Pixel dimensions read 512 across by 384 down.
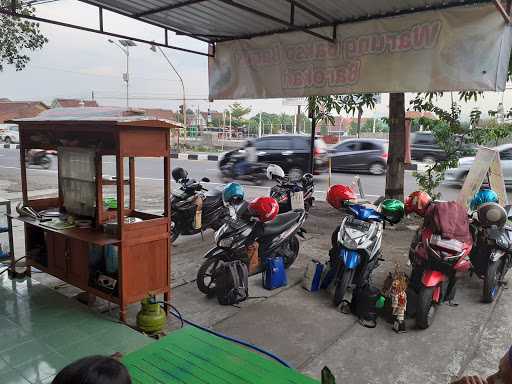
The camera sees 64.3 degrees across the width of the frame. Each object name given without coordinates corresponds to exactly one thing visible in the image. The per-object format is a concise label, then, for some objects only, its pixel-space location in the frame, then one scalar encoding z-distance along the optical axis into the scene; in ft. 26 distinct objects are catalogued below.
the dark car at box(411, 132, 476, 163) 51.42
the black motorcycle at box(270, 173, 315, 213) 18.40
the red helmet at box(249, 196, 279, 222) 12.93
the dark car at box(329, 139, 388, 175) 48.01
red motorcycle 11.12
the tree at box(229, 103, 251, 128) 142.92
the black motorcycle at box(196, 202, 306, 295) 12.69
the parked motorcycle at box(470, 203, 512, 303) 12.73
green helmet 13.09
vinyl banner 12.09
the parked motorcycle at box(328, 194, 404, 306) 12.00
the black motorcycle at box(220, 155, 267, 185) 39.17
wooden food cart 10.13
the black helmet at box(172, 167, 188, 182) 18.87
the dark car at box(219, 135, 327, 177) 40.55
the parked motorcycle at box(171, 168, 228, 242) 17.92
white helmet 19.08
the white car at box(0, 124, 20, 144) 93.03
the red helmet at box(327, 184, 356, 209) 13.23
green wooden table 7.48
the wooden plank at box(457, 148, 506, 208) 17.29
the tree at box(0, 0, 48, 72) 27.48
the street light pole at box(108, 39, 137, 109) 90.02
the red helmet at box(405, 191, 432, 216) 13.10
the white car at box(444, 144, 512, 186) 38.24
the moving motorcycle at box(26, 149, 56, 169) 48.62
